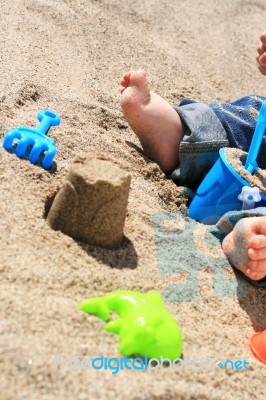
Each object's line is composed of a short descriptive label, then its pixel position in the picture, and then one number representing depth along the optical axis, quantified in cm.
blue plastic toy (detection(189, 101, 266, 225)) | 167
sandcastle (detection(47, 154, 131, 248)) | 129
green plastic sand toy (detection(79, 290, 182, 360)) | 112
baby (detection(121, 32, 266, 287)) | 183
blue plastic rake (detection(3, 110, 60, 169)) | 153
